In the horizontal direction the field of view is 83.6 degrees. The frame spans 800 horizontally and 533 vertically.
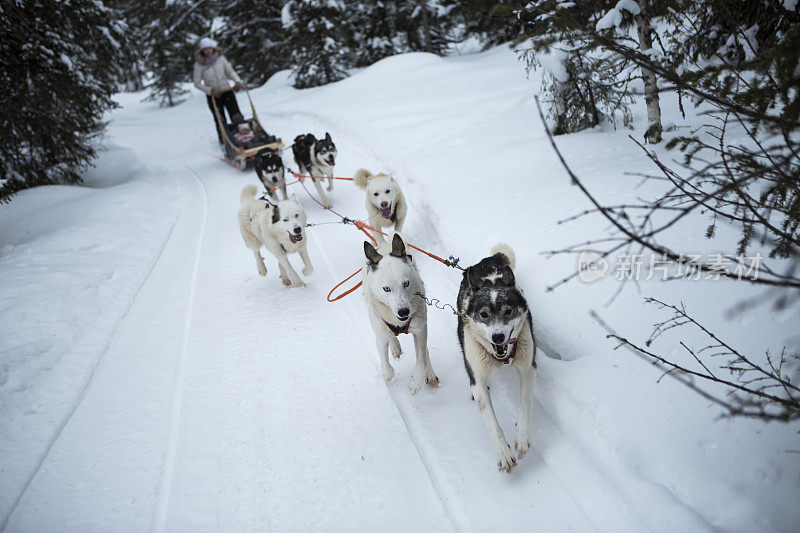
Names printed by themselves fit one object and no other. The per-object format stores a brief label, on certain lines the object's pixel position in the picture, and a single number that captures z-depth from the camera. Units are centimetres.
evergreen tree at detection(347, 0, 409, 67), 1758
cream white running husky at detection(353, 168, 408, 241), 518
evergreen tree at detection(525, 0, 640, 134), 585
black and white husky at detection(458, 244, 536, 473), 251
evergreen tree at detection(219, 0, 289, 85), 1875
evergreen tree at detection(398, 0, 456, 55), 1706
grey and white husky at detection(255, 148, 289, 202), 817
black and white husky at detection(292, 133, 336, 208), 794
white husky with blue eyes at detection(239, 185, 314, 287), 491
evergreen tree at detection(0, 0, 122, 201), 841
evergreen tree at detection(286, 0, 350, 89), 1568
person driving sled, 1070
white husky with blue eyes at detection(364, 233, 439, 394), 309
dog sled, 1021
